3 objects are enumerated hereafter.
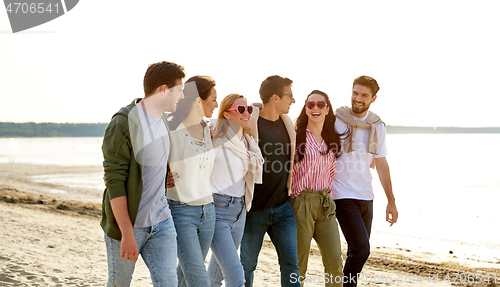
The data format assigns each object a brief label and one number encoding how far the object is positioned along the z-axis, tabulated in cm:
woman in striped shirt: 438
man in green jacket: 290
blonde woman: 375
